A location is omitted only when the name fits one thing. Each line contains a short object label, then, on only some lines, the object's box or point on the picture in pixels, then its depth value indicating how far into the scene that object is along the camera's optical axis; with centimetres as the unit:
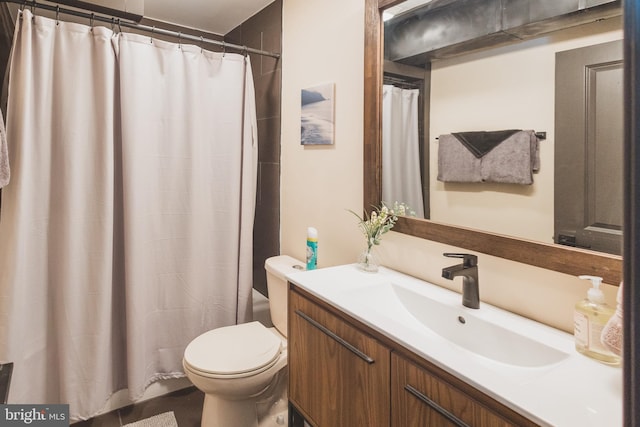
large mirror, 104
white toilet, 160
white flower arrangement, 158
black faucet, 121
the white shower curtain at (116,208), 172
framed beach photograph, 195
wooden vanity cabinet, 84
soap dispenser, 89
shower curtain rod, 167
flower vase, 159
